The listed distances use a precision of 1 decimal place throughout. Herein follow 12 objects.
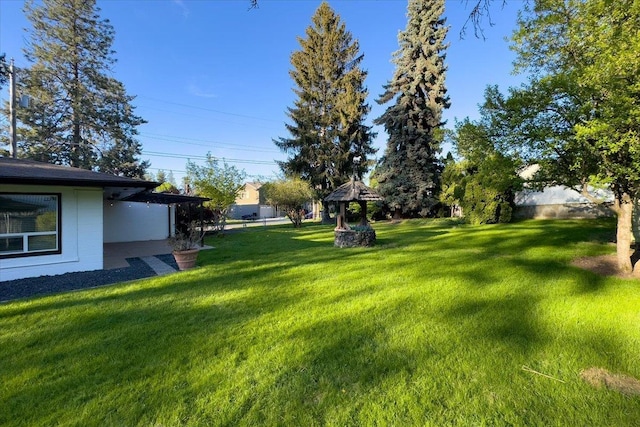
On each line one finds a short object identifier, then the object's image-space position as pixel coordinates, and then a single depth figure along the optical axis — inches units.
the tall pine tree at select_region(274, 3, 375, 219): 938.1
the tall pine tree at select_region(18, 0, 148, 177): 714.2
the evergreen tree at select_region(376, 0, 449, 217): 756.0
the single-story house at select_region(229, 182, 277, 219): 1752.6
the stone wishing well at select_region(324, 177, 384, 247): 408.8
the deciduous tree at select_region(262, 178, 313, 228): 962.1
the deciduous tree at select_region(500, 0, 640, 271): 191.9
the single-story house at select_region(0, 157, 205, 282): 259.0
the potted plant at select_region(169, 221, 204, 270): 285.4
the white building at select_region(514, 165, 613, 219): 599.2
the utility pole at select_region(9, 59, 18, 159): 446.0
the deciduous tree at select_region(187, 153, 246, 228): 712.5
